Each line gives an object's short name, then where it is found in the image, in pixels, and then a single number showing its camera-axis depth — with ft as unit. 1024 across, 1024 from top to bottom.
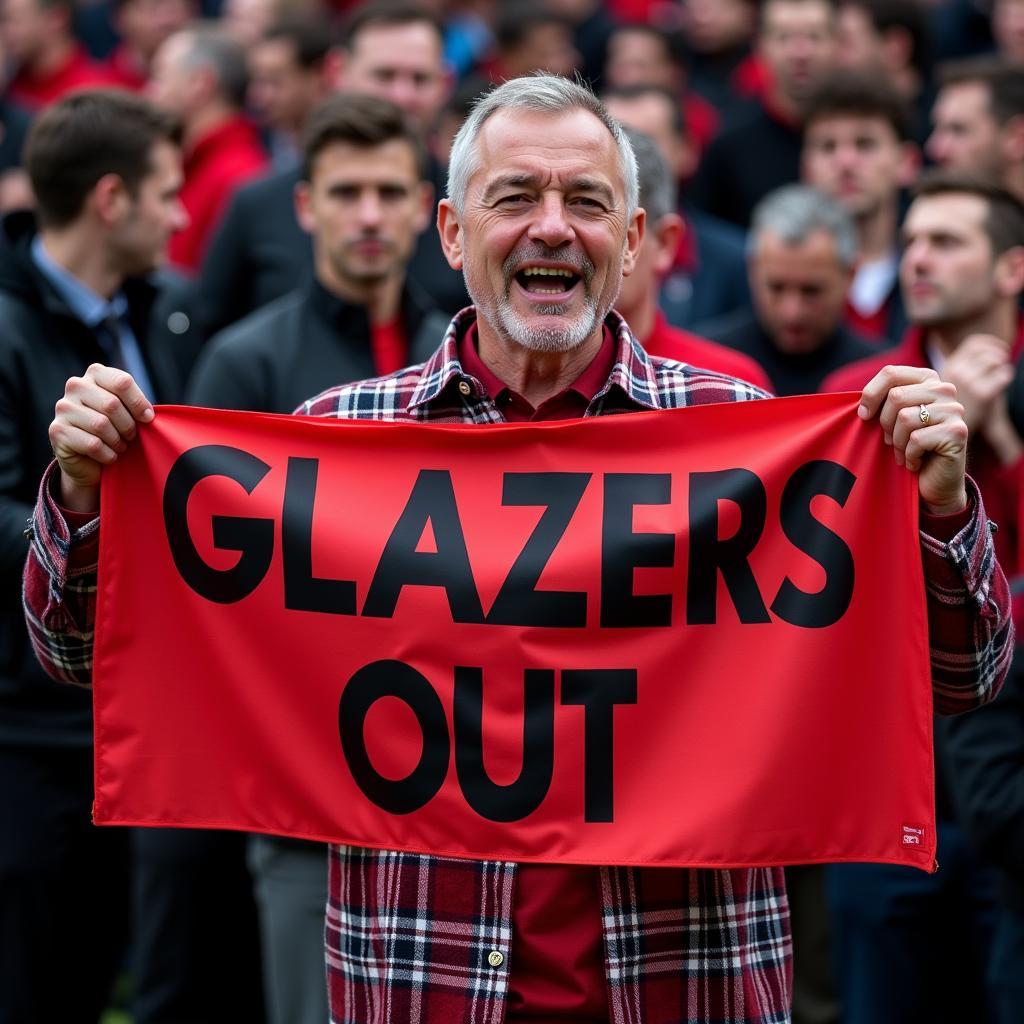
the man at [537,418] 9.76
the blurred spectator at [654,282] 16.10
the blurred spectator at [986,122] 23.09
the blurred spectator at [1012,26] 28.81
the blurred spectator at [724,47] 34.73
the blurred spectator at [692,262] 23.70
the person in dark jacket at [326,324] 14.67
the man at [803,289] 19.67
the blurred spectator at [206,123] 27.04
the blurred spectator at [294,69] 29.07
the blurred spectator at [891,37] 29.58
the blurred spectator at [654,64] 32.50
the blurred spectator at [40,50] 33.60
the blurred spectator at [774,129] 27.71
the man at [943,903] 16.10
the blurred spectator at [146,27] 37.37
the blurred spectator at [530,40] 32.04
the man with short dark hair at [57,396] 15.06
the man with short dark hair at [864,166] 23.43
